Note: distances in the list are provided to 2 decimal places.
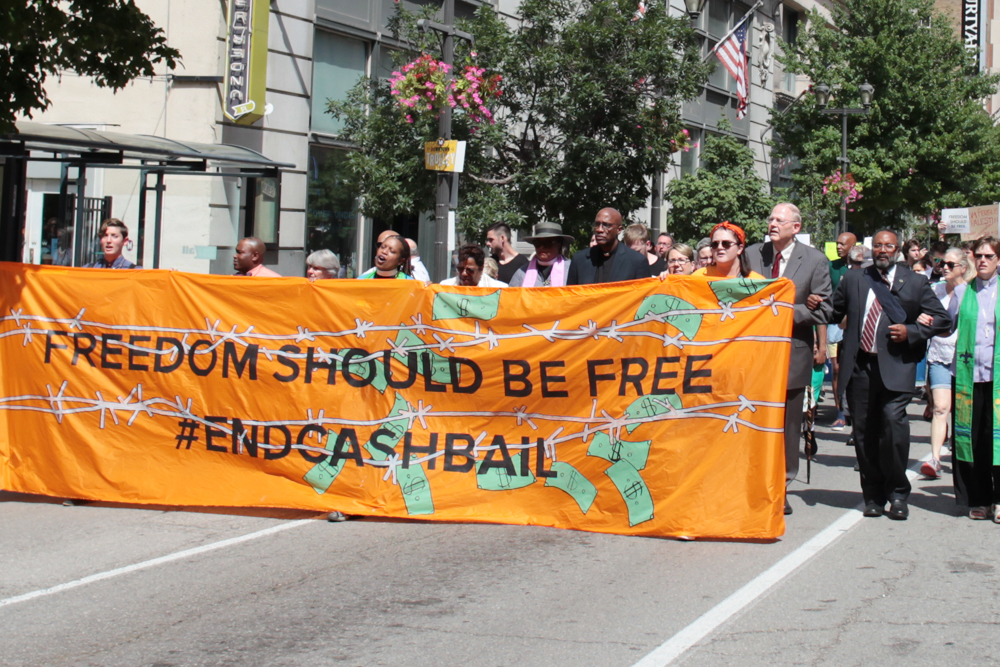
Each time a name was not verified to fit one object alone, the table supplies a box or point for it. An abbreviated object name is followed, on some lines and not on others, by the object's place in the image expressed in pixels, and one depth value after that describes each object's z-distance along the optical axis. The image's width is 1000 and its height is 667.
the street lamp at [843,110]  26.95
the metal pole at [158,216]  14.59
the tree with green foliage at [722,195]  22.30
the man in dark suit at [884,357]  7.76
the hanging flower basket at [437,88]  14.49
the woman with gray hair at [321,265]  8.68
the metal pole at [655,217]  26.86
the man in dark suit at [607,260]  8.38
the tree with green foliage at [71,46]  9.04
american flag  24.39
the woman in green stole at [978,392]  7.90
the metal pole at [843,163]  27.93
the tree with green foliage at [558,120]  16.11
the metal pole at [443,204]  14.56
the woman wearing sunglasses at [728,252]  7.73
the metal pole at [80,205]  13.83
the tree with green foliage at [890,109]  31.03
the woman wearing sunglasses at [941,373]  9.76
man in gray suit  7.71
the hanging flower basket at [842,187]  28.27
